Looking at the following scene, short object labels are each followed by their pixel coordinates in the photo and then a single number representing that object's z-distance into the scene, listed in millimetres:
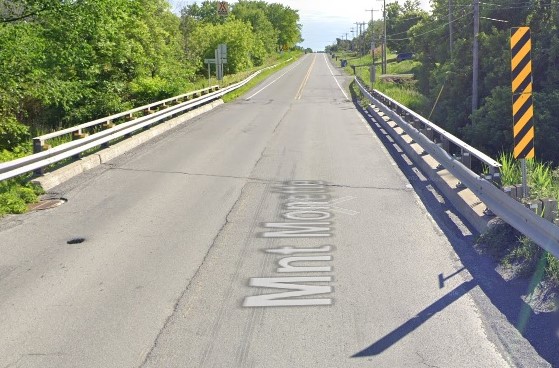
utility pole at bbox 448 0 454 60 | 40394
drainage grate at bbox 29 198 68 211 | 9648
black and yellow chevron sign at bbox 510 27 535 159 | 7332
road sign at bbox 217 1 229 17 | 66688
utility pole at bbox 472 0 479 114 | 28844
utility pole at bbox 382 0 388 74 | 71300
